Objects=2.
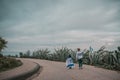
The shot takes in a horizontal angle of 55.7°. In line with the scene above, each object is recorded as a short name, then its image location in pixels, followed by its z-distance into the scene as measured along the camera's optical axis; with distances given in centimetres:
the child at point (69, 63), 1133
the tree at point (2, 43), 1329
